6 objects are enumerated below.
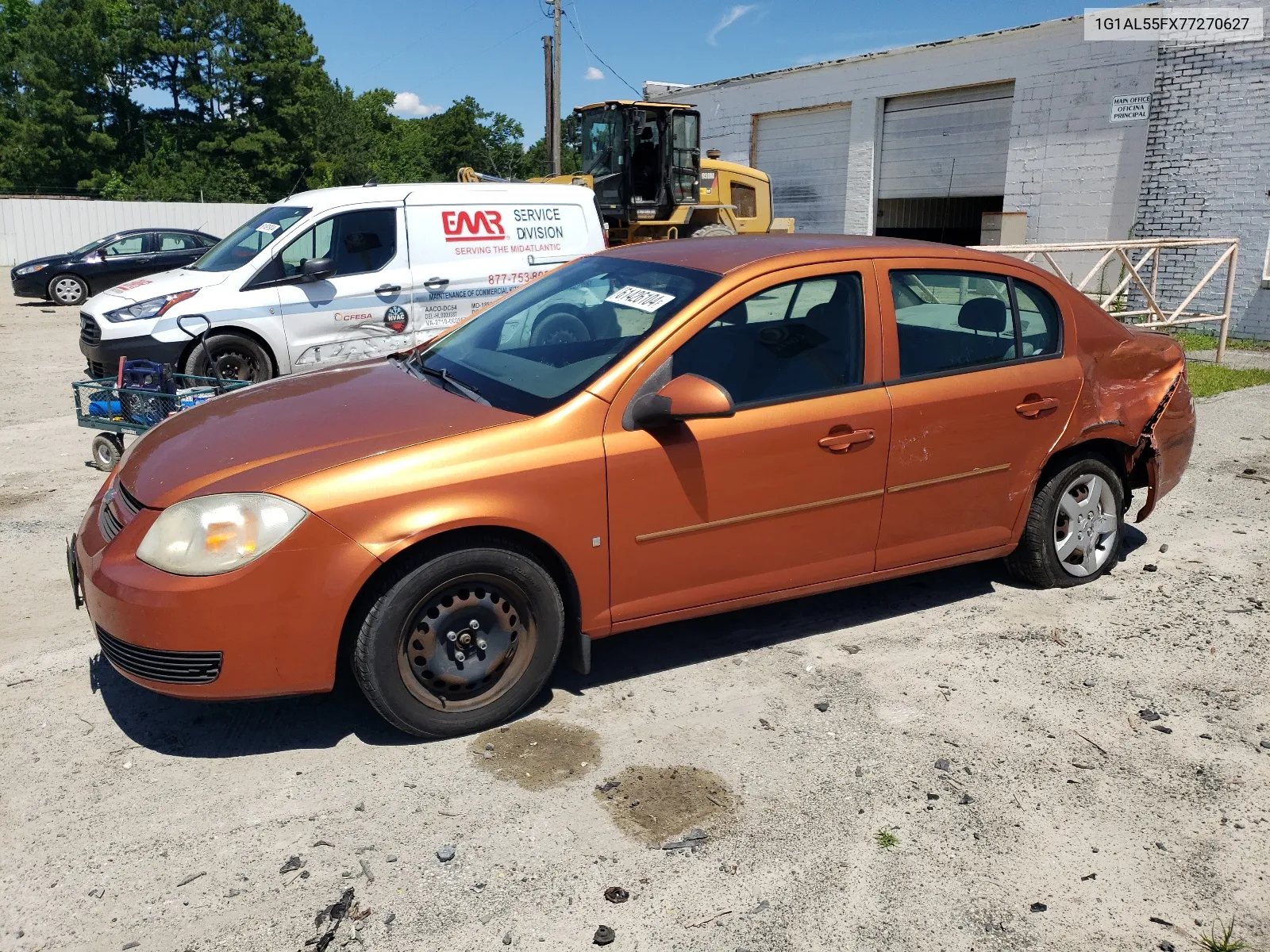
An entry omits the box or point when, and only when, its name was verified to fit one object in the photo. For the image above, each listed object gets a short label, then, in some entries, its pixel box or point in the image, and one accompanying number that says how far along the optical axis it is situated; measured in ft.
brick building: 49.88
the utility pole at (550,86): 96.84
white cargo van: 28.30
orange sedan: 10.97
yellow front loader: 53.72
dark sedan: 63.21
